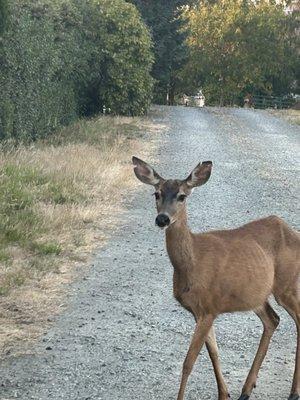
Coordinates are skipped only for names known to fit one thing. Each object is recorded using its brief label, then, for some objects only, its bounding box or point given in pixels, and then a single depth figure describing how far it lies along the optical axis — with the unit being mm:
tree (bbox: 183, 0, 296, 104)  55438
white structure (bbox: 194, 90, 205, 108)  69500
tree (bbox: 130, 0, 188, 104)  37531
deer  4637
